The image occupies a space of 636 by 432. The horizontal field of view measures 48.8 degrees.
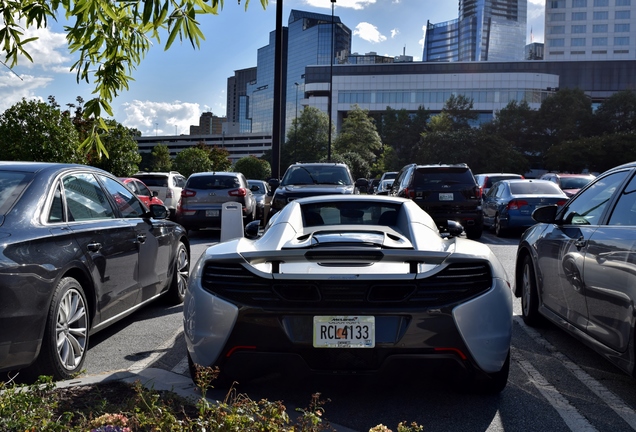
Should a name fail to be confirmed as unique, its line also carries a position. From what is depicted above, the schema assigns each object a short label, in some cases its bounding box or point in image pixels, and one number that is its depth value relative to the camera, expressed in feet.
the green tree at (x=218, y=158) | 330.75
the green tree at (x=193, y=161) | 290.05
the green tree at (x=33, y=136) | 106.01
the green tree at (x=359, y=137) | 293.84
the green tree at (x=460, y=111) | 309.01
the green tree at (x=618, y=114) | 260.62
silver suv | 57.16
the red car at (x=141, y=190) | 62.28
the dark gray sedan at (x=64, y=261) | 13.62
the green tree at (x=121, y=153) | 126.31
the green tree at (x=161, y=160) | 401.70
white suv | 75.05
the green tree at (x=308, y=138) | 279.08
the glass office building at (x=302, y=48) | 554.46
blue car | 52.90
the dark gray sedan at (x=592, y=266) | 13.92
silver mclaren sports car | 12.93
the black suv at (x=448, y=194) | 50.60
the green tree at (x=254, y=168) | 301.22
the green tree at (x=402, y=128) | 344.49
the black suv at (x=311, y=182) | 46.44
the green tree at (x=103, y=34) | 11.06
